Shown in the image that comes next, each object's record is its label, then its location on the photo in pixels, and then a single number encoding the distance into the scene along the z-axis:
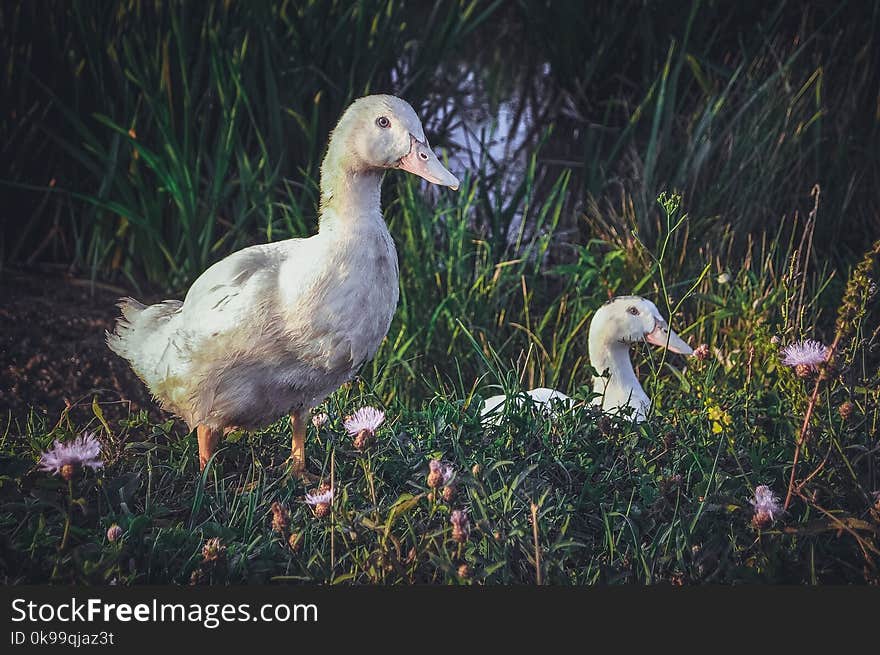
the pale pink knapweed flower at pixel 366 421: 4.73
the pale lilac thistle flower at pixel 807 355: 4.80
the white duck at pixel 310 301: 5.30
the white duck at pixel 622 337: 7.34
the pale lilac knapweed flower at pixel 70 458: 4.38
